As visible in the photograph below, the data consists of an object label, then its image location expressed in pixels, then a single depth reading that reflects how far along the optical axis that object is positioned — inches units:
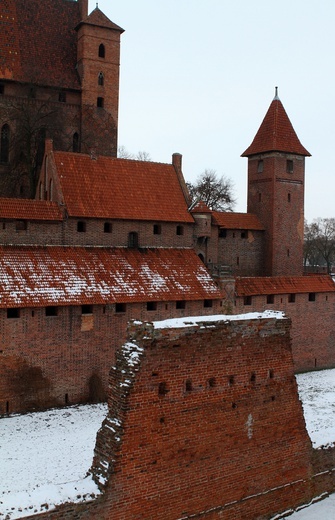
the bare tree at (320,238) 2563.0
